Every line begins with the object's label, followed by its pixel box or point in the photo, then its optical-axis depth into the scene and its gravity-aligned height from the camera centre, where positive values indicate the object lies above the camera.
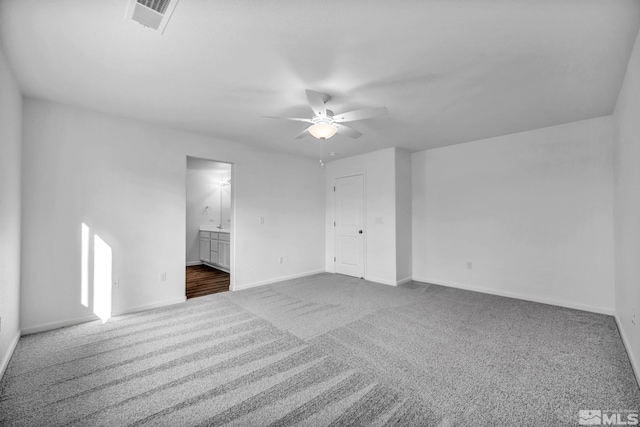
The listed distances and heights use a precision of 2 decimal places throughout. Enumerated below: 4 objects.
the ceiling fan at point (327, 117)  2.28 +0.95
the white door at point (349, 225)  5.09 -0.15
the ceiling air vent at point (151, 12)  1.50 +1.22
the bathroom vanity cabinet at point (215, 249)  5.53 -0.71
